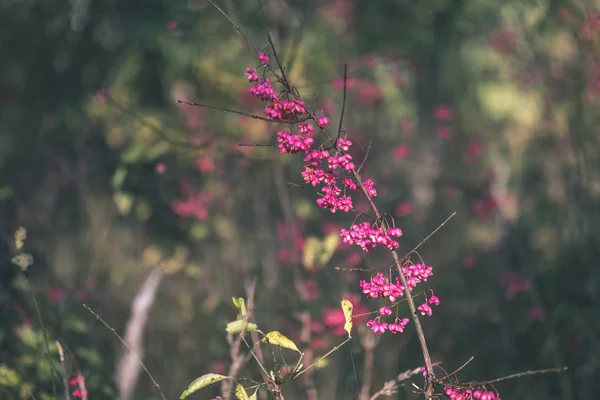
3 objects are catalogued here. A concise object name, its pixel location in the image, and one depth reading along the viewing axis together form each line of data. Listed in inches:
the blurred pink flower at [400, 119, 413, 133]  367.2
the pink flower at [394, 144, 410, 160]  307.8
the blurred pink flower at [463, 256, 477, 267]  263.4
